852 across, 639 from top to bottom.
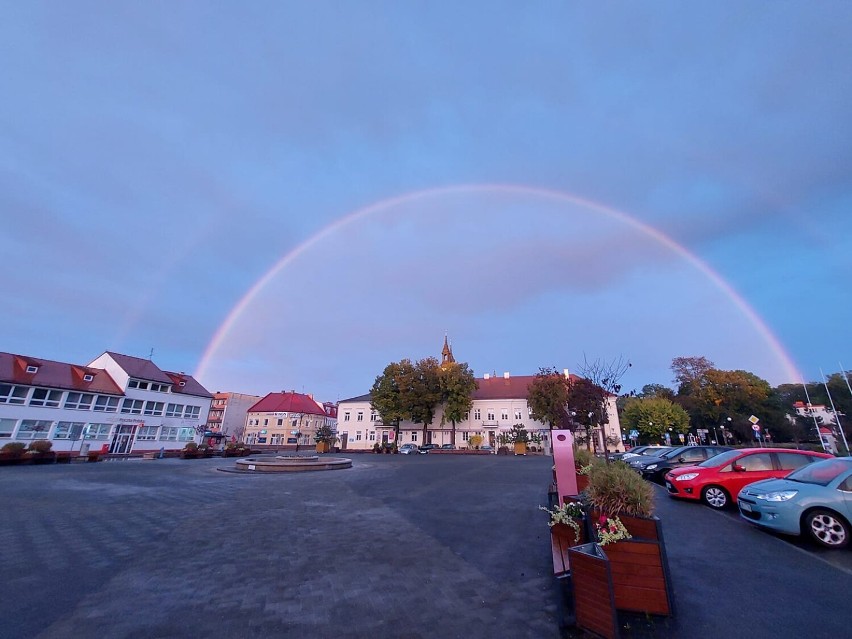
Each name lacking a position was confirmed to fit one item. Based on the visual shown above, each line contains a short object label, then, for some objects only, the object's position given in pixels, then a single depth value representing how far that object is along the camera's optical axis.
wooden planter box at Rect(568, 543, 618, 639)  3.42
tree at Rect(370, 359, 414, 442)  57.16
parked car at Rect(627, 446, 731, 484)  15.41
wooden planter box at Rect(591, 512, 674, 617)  4.06
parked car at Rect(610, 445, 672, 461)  24.76
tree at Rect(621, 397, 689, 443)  53.66
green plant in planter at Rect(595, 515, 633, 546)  4.06
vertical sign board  7.21
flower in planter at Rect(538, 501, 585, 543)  5.16
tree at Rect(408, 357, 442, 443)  57.38
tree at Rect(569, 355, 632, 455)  20.64
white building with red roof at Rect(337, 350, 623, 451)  62.28
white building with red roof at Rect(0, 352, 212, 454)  33.56
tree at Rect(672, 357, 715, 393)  61.86
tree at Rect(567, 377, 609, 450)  22.85
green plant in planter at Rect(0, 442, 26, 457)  24.19
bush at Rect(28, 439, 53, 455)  26.27
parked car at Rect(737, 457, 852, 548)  6.86
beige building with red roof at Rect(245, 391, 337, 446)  77.25
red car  10.28
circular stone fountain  21.12
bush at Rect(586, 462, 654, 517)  4.45
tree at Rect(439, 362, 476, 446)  57.72
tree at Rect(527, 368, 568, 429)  50.19
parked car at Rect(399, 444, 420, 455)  55.09
